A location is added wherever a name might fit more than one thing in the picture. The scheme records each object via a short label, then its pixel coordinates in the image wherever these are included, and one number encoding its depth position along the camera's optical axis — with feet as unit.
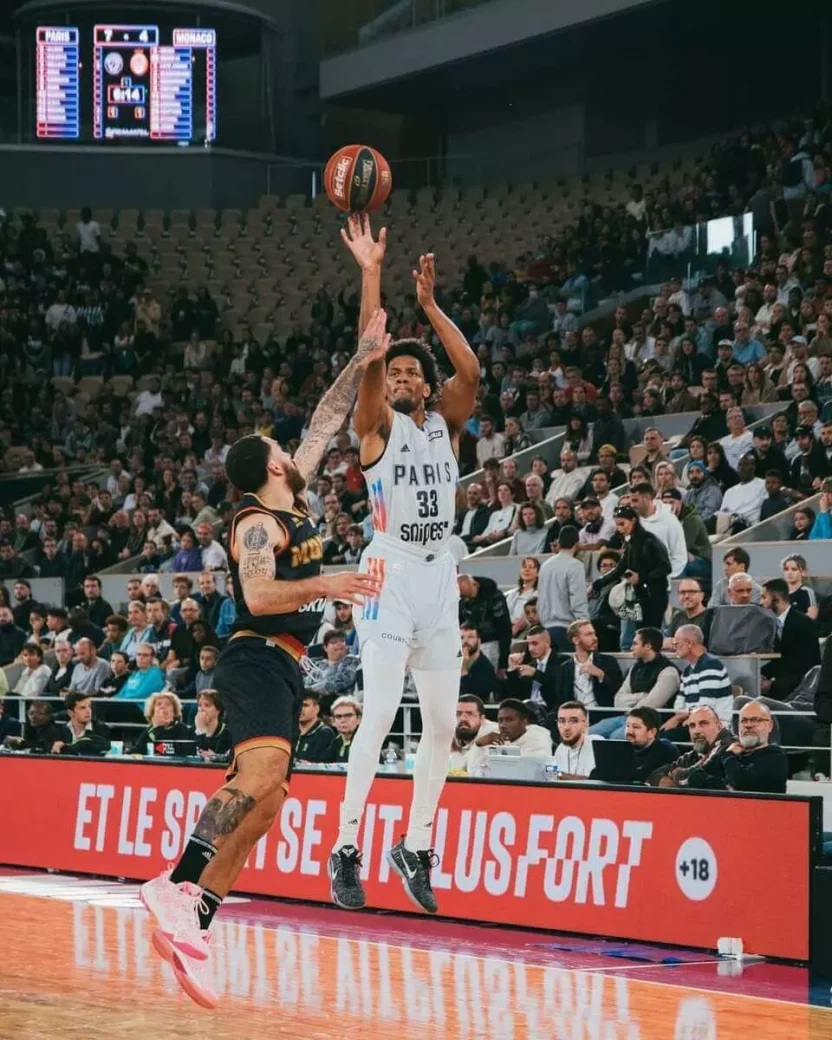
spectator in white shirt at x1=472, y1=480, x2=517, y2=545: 55.67
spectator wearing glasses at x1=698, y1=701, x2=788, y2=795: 32.11
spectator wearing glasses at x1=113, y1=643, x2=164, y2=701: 52.54
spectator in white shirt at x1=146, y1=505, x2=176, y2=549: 68.03
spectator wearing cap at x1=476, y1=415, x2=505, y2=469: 62.95
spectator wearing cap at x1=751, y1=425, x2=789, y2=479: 49.75
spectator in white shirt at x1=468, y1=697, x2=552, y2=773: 38.52
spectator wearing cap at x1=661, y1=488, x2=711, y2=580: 47.65
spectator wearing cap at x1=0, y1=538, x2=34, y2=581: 72.49
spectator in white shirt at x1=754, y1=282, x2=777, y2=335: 58.54
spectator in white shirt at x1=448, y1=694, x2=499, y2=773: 39.24
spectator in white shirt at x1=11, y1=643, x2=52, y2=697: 57.57
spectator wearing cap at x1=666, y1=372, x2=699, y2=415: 58.95
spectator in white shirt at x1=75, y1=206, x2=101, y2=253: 98.48
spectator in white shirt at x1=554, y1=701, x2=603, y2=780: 37.19
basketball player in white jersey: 25.40
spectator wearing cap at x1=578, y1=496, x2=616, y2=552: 49.01
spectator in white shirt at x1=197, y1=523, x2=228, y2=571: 61.93
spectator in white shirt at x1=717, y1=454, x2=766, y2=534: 49.34
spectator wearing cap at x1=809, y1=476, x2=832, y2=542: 44.34
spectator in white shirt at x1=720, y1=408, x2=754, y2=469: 51.65
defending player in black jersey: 21.66
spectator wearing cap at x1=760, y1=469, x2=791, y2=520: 48.37
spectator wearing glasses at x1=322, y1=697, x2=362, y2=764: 40.40
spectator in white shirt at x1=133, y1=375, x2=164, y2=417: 84.79
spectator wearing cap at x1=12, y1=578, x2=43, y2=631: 64.90
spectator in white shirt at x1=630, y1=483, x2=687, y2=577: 46.14
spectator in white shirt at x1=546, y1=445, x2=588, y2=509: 55.88
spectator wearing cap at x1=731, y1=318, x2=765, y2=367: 57.41
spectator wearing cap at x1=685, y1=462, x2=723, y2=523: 50.62
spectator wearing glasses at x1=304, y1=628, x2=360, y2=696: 46.01
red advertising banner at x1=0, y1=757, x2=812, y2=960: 31.09
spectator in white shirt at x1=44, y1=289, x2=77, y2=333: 92.68
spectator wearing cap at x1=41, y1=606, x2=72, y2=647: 60.18
